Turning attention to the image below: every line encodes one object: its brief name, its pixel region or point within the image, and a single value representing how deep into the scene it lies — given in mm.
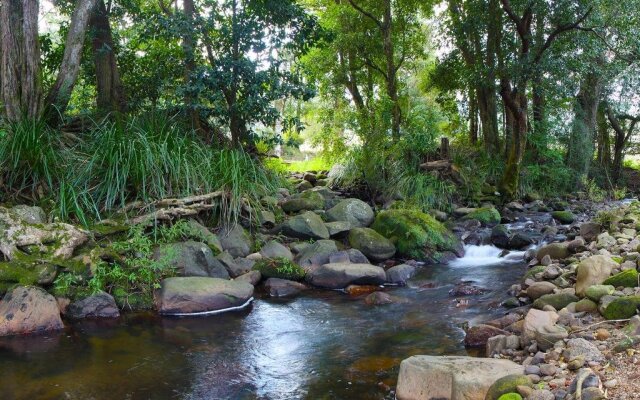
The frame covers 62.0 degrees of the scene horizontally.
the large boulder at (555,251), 7004
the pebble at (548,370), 3260
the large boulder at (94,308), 5566
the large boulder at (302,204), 9266
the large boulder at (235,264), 6977
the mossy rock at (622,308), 3840
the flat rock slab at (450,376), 3332
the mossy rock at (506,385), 3139
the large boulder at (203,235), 7031
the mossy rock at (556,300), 4682
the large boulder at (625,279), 4387
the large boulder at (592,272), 4730
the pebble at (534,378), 3221
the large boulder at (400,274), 7242
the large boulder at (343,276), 6934
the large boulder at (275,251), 7461
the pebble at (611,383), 2865
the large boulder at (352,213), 9141
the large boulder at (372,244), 8211
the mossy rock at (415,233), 8508
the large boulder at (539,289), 5270
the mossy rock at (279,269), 7043
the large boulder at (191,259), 6405
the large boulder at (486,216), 10890
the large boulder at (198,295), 5820
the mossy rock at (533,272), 6094
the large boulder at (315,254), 7527
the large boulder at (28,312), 5035
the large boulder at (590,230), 7887
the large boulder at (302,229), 8250
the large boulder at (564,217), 11109
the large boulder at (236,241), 7433
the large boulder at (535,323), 3971
